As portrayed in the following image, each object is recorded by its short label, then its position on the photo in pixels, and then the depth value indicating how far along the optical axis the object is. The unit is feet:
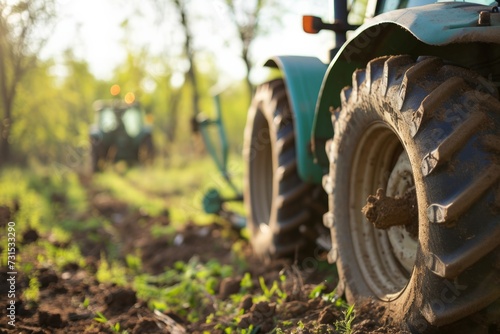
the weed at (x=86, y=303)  10.79
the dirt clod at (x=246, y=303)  9.59
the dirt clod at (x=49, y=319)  9.14
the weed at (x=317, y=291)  9.24
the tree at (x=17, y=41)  32.94
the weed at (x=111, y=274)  13.96
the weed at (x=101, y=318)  9.44
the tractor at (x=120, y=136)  52.37
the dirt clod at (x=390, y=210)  6.98
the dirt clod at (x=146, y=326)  9.16
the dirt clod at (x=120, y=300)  10.71
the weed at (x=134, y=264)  15.97
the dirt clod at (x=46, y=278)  12.32
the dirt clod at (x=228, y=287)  11.39
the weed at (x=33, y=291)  11.03
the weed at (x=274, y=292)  9.74
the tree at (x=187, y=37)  63.62
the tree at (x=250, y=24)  49.49
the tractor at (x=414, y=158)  5.56
